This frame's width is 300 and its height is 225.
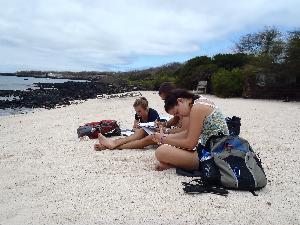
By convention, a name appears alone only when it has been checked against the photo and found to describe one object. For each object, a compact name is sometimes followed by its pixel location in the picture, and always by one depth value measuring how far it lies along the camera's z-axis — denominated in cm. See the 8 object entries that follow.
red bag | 452
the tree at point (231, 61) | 1389
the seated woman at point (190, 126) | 258
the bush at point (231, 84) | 1076
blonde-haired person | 378
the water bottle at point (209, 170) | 245
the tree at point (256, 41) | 1784
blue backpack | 240
